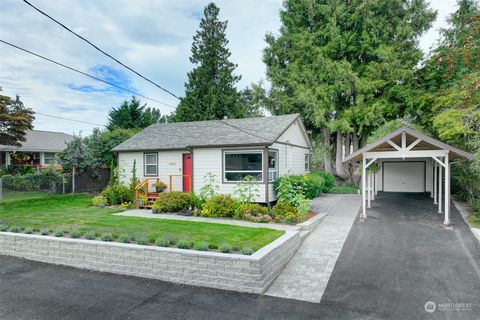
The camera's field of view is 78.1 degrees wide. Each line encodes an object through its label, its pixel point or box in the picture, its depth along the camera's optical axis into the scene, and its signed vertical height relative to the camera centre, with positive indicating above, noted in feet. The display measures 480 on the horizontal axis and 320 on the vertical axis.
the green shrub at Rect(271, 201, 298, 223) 31.69 -5.85
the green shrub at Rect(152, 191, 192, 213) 37.73 -5.40
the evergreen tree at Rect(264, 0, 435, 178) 62.08 +21.22
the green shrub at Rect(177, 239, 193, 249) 19.65 -5.60
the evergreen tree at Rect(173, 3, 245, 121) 88.17 +25.26
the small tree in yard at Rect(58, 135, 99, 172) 53.47 +0.99
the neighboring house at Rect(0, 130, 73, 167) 79.97 +3.39
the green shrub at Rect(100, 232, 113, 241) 21.63 -5.55
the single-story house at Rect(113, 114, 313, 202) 40.52 +1.28
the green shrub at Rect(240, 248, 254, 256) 18.19 -5.65
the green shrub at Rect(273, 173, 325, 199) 36.65 -3.57
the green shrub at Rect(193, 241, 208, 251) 19.17 -5.60
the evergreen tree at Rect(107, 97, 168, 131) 101.60 +15.77
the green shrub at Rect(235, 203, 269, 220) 33.78 -5.86
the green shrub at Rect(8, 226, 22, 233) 24.70 -5.65
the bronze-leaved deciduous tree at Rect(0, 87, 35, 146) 61.98 +9.01
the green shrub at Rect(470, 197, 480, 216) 35.68 -5.92
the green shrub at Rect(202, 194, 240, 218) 34.53 -5.50
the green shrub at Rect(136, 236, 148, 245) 20.99 -5.68
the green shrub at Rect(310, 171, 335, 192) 60.71 -4.38
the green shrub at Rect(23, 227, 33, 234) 24.27 -5.69
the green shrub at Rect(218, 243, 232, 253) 18.85 -5.63
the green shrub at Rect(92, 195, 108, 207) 43.26 -5.93
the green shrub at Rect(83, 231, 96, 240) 22.16 -5.60
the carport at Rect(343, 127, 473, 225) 31.65 -1.21
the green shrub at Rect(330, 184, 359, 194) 61.72 -6.18
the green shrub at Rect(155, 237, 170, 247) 20.03 -5.55
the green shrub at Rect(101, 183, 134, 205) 44.37 -5.11
